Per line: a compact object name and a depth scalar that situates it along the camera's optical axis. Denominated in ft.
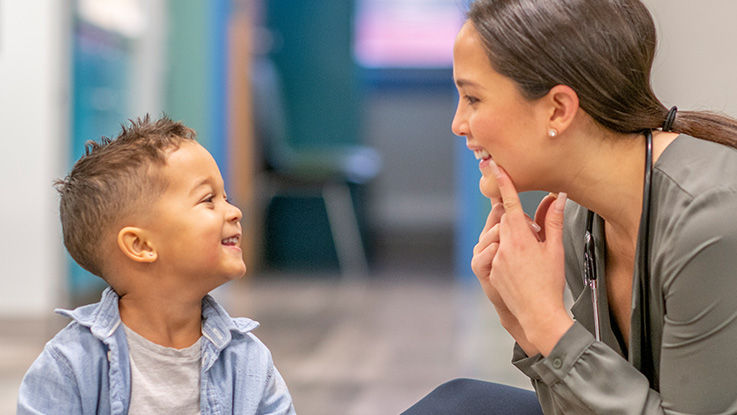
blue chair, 22.67
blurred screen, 31.73
